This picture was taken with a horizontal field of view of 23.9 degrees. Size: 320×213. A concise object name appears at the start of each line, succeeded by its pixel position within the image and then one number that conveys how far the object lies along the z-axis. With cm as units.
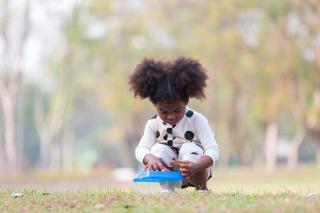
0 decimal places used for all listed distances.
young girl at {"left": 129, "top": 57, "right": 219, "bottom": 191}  645
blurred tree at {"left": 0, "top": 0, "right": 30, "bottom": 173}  3088
